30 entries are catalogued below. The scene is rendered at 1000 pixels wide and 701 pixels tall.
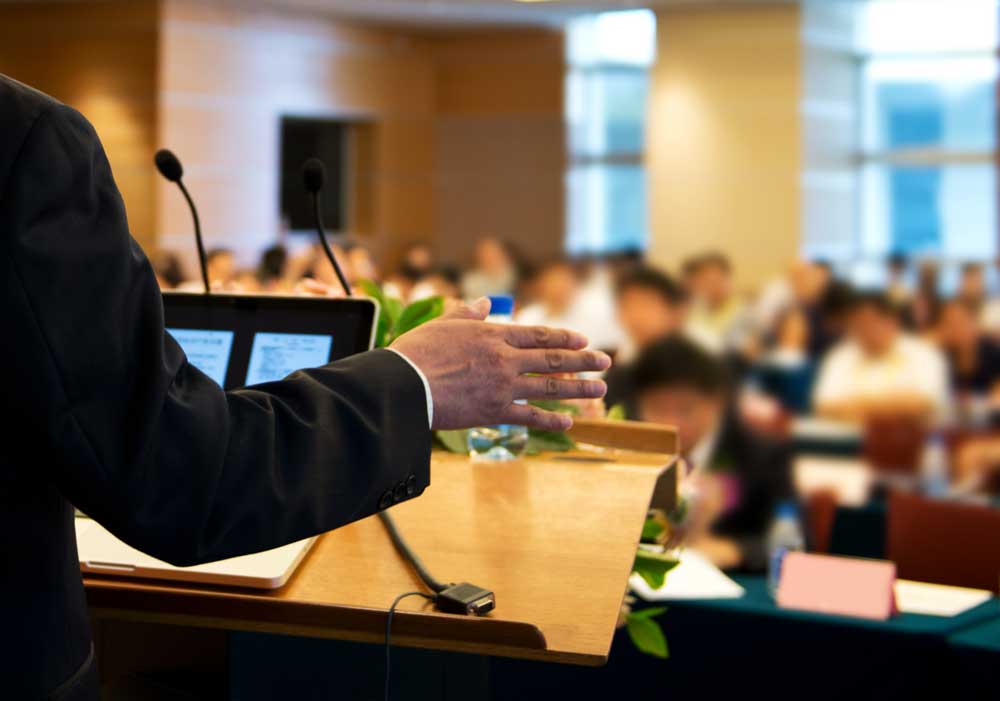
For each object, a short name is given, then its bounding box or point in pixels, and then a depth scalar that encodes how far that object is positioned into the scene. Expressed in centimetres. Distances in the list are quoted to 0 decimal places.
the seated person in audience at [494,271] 916
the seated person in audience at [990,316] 614
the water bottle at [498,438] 175
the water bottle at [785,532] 330
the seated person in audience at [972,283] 733
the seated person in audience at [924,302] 625
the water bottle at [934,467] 445
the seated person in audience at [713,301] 769
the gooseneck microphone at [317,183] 150
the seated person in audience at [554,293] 739
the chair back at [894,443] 467
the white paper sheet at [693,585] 259
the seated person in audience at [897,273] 880
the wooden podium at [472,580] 107
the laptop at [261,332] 146
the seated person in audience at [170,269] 694
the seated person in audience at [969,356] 583
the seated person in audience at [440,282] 728
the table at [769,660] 237
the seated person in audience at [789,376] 607
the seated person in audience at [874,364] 571
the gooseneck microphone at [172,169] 157
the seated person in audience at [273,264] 730
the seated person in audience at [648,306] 560
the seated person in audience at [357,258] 650
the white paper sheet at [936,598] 254
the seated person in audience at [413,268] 830
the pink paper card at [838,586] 246
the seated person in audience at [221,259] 589
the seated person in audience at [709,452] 364
